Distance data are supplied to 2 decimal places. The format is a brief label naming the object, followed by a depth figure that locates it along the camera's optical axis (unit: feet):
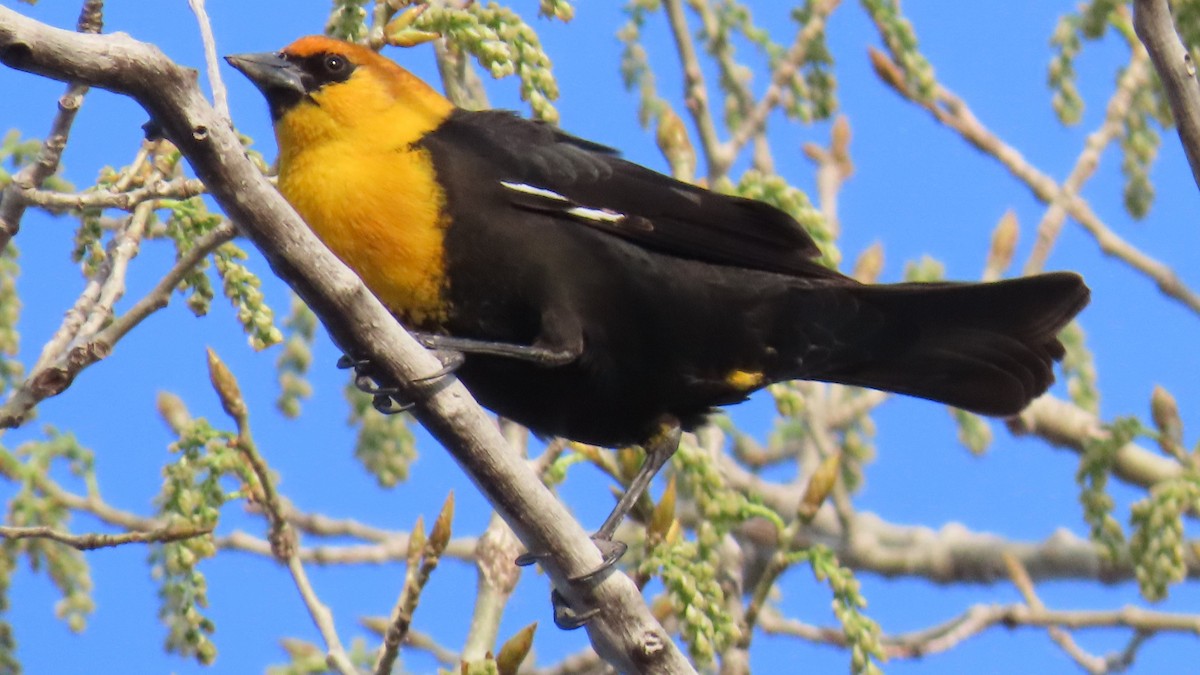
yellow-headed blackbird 23.22
